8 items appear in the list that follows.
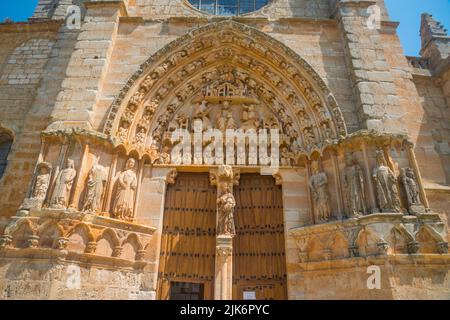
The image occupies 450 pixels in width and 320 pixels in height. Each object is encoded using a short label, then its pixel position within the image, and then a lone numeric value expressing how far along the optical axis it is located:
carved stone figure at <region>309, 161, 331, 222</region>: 5.14
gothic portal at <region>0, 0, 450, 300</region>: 4.50
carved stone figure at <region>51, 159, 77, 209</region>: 4.64
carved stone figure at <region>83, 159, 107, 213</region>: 4.81
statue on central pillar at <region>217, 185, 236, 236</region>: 5.33
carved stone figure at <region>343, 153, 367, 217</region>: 4.79
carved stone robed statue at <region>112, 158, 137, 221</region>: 5.18
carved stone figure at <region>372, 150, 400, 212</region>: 4.64
